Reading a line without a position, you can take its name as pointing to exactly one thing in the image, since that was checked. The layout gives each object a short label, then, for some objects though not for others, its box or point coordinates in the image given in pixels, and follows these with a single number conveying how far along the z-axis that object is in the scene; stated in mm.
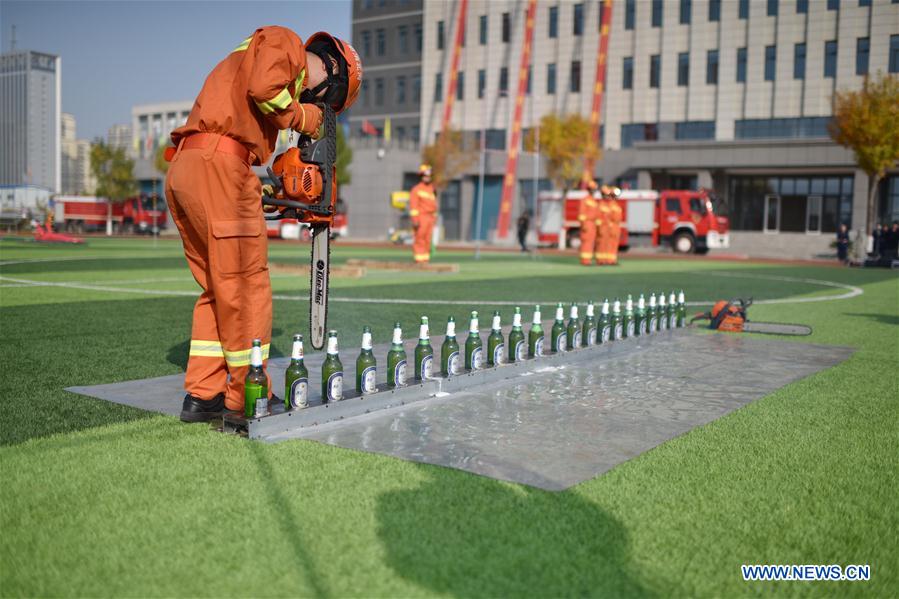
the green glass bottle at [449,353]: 6657
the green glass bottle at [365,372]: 5859
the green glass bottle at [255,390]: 5059
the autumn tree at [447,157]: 62094
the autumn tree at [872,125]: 40500
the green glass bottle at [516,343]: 7467
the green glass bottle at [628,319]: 9516
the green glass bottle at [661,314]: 10516
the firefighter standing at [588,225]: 27328
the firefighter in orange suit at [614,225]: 28094
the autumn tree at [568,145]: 55000
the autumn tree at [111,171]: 76688
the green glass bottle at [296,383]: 5262
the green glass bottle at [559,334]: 8102
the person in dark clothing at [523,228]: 43194
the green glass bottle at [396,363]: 6016
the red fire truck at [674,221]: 43281
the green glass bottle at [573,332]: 8211
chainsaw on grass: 10766
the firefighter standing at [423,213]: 21688
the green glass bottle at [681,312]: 11185
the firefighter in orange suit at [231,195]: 5164
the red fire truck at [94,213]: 63938
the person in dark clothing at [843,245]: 41031
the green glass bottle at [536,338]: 7684
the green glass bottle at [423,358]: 6402
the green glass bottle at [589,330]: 8711
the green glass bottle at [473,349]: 6980
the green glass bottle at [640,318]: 9891
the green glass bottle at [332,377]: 5531
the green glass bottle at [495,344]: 7160
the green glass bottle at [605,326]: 8938
